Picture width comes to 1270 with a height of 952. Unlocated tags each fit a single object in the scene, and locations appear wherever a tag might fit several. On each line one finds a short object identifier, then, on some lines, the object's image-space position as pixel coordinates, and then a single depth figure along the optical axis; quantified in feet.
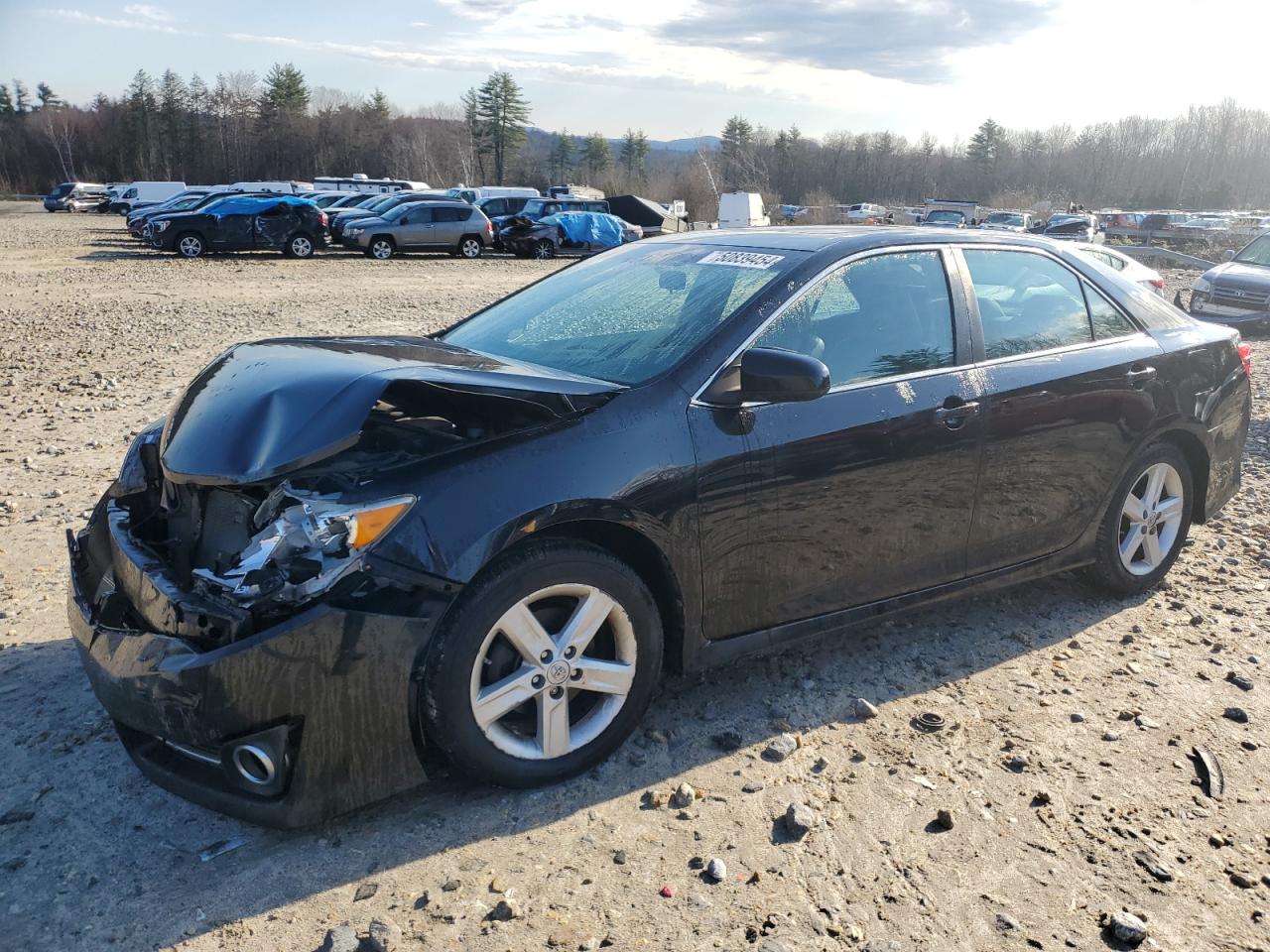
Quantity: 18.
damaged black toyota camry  8.60
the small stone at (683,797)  9.89
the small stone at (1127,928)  8.22
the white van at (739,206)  127.92
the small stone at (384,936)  7.81
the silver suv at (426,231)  87.45
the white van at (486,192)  144.56
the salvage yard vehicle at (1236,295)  46.98
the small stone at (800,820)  9.53
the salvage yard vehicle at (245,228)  79.15
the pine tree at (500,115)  378.12
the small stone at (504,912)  8.21
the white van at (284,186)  150.92
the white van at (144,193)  172.24
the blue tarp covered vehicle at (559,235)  93.71
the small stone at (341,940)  7.79
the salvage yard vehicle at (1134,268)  30.27
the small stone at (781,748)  10.87
